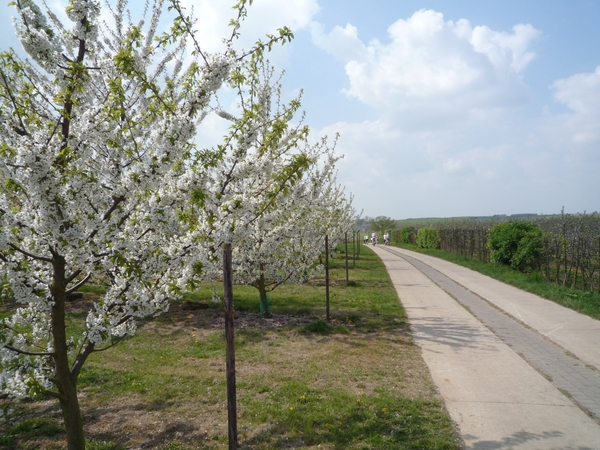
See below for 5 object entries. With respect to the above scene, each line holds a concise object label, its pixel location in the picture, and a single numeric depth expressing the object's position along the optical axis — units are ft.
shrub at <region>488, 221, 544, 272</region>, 48.01
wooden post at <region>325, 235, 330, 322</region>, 28.69
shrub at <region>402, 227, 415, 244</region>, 148.05
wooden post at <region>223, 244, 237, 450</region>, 11.93
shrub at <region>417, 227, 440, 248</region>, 113.29
